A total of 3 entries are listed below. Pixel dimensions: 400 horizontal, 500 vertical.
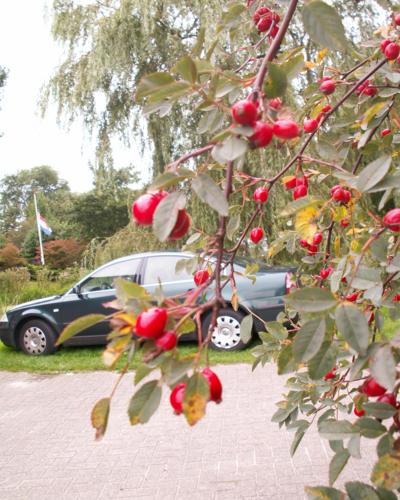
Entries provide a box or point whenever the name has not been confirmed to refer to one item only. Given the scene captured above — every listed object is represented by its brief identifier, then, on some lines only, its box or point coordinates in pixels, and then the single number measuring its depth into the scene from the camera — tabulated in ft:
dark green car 17.67
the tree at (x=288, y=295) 2.04
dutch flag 56.80
